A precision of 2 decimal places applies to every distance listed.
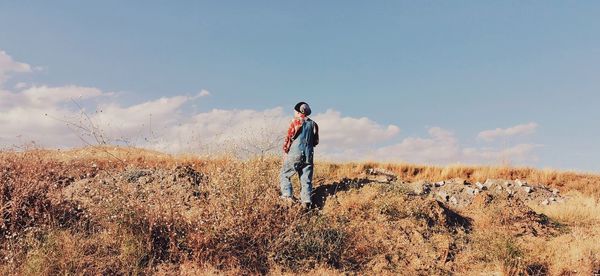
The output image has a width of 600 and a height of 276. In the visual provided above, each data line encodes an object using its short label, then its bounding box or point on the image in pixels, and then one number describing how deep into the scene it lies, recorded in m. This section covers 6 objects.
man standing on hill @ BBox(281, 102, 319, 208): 9.84
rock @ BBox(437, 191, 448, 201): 11.95
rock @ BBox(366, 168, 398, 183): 14.26
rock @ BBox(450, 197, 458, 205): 11.70
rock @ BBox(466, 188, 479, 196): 12.00
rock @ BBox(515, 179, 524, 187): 15.41
